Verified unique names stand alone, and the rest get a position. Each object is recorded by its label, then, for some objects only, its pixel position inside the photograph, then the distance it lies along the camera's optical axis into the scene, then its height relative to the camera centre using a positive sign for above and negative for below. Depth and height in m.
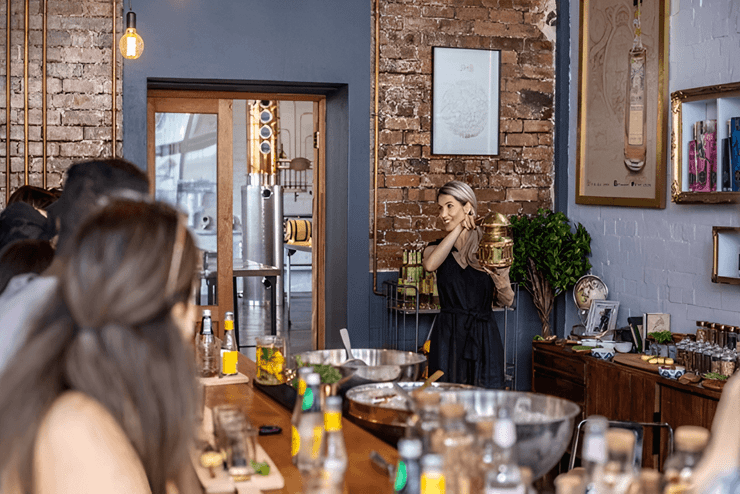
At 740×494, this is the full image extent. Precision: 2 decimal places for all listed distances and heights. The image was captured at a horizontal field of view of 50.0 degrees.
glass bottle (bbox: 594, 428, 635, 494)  1.20 -0.37
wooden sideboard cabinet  3.63 -0.85
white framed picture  5.15 +0.82
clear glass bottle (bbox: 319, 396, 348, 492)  1.53 -0.41
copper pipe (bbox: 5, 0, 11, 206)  4.48 +0.69
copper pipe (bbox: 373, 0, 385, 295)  5.02 +0.30
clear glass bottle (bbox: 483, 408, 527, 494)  1.20 -0.39
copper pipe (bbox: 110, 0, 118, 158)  4.61 +0.79
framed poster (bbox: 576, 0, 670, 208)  4.52 +0.74
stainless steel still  10.51 +0.01
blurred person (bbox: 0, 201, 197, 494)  1.12 -0.21
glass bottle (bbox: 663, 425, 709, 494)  1.25 -0.37
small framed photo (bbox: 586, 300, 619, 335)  4.77 -0.54
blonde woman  3.96 -0.38
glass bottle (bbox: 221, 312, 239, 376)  3.18 -0.53
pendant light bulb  4.01 +0.93
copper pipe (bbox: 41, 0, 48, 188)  4.54 +0.69
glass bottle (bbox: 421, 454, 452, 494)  1.21 -0.39
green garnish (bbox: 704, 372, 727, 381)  3.53 -0.67
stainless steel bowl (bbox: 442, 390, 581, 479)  1.55 -0.41
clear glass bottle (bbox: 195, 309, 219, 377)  3.18 -0.52
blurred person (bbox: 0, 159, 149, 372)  1.80 +0.05
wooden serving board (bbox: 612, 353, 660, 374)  3.93 -0.69
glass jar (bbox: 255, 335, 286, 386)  2.96 -0.52
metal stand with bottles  4.88 -0.60
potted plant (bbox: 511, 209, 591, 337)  5.00 -0.19
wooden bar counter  1.85 -0.61
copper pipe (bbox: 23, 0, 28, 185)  4.51 +0.71
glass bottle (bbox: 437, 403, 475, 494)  1.39 -0.39
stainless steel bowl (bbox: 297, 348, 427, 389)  2.40 -0.45
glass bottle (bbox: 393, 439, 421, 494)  1.31 -0.44
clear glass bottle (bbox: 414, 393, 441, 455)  1.45 -0.36
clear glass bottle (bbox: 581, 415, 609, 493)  1.18 -0.33
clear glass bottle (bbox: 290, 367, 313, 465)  1.93 -0.47
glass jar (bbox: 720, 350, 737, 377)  3.57 -0.62
